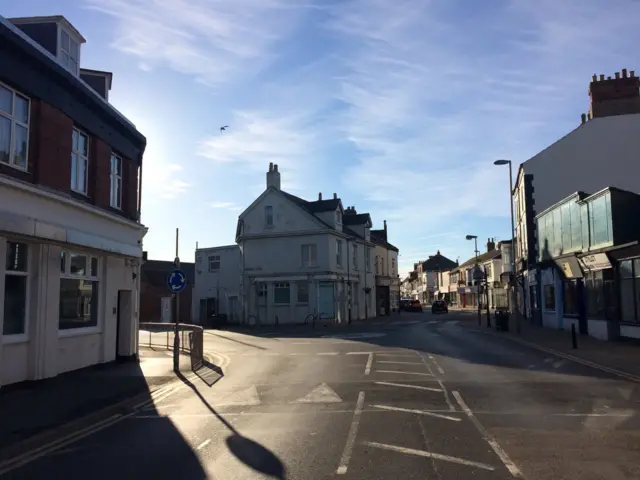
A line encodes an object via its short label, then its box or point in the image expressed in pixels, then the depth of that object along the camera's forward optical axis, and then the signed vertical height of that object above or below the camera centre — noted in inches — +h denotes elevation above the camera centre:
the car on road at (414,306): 2808.8 -57.8
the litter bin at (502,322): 1198.9 -58.2
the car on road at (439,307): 2503.7 -54.1
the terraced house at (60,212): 505.0 +88.0
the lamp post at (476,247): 1517.0 +195.1
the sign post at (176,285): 642.8 +13.0
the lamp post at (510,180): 1315.2 +270.2
